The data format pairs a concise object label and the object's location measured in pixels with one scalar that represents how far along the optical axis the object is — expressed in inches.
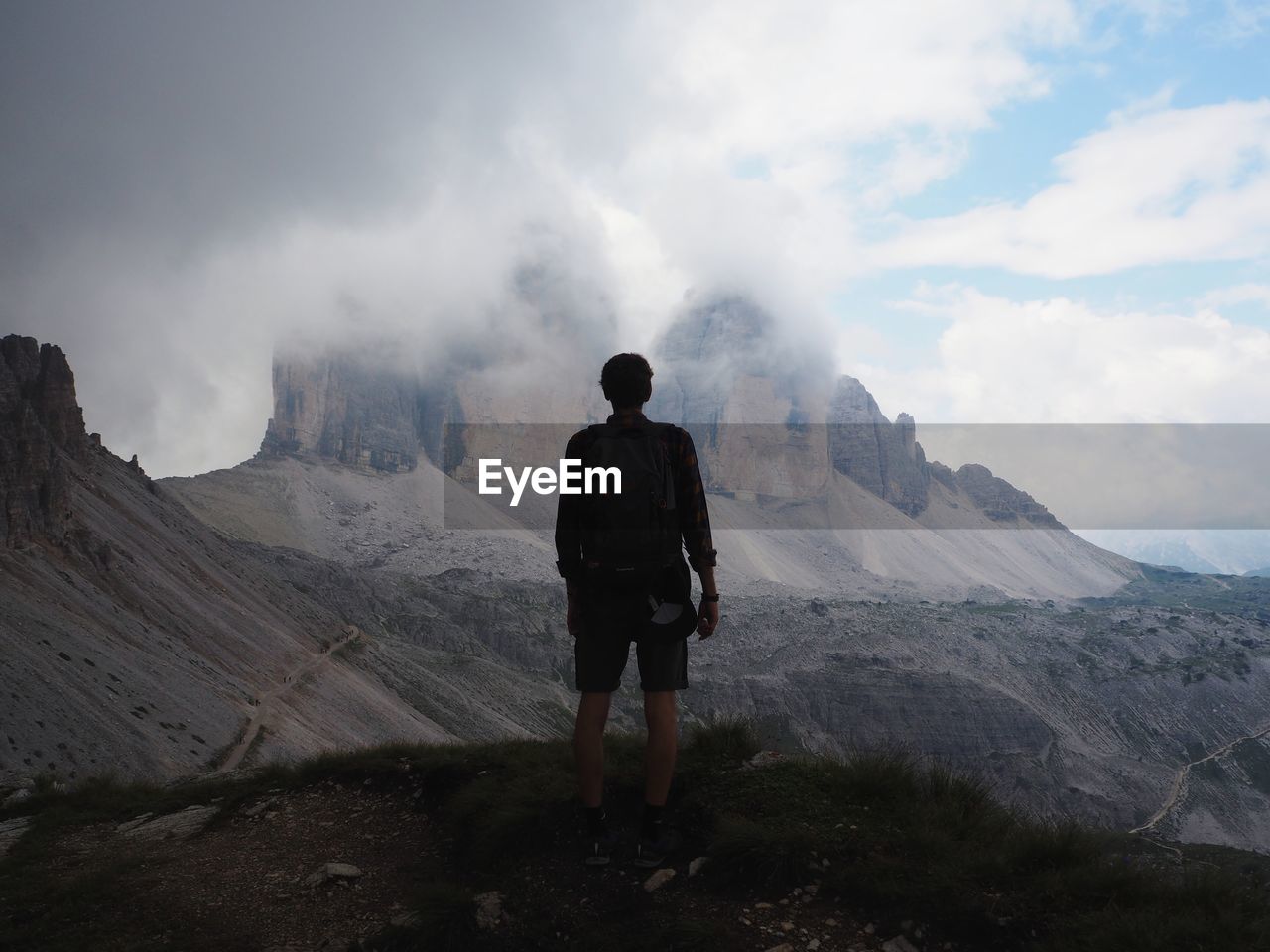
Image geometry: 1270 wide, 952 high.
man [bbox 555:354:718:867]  199.3
